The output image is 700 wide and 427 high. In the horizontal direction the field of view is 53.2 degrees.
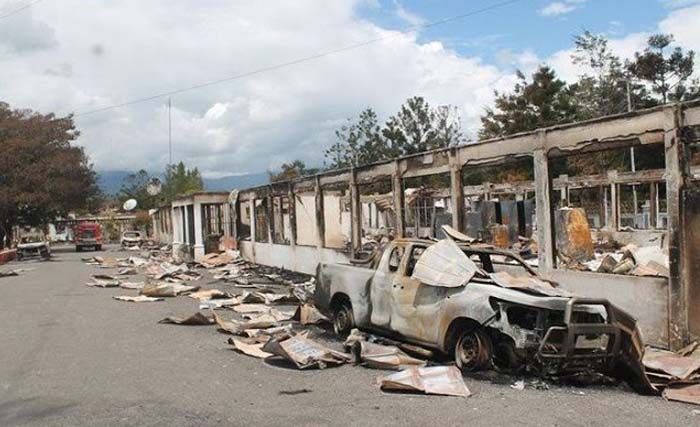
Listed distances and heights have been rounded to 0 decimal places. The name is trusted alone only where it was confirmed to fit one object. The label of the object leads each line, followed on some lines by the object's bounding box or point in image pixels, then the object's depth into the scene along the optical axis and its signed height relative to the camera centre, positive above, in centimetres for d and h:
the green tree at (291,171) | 7875 +426
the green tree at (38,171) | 5119 +366
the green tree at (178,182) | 8950 +409
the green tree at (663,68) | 4709 +824
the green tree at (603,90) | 4950 +756
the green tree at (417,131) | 7319 +737
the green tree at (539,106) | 5003 +649
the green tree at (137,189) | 9675 +373
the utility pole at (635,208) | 3241 -84
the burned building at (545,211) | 995 -37
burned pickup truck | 787 -147
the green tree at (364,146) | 7750 +647
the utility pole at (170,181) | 8856 +409
